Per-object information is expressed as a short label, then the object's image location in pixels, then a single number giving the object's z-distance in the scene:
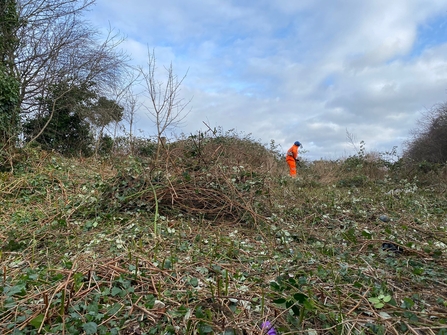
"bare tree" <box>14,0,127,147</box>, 10.67
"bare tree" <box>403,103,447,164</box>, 13.62
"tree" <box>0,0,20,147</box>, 7.99
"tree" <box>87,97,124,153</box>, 13.01
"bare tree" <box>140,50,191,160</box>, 7.71
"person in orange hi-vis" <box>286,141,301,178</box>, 11.76
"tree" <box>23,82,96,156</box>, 11.95
